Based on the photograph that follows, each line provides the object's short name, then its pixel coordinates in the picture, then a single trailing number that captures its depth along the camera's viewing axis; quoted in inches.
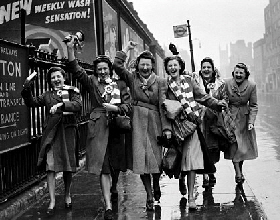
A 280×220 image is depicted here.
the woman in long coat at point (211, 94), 279.6
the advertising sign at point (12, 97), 228.8
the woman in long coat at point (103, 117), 227.3
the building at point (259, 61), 4475.9
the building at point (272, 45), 3577.8
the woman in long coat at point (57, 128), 230.5
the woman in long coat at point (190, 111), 235.5
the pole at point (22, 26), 265.6
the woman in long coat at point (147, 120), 234.8
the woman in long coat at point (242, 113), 285.7
